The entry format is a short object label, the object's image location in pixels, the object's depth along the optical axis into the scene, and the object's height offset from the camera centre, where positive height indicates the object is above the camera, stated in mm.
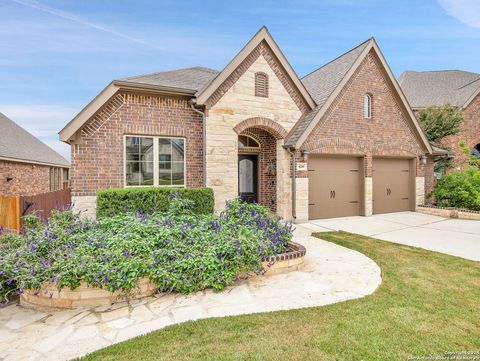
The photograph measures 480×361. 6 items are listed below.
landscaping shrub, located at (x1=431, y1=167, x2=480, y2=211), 11648 -579
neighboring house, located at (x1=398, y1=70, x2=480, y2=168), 18375 +5951
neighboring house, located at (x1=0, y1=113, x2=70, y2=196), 14297 +1071
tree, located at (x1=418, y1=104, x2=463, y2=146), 15727 +3311
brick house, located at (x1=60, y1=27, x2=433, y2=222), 8328 +1547
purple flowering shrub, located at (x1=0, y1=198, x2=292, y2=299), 3707 -1150
